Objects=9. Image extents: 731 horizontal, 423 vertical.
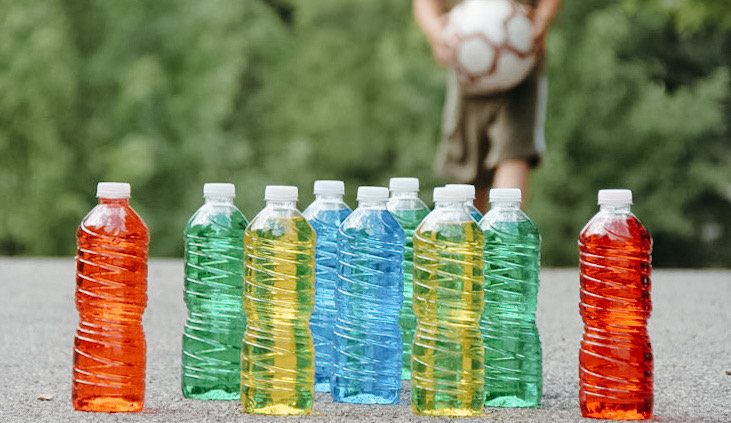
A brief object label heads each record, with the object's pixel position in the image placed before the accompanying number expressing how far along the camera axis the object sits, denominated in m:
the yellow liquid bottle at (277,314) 4.41
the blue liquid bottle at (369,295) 4.54
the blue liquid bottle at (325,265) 4.82
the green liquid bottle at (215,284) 4.65
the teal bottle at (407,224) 4.87
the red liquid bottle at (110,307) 4.49
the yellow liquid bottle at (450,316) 4.35
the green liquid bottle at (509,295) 4.61
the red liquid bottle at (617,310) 4.33
